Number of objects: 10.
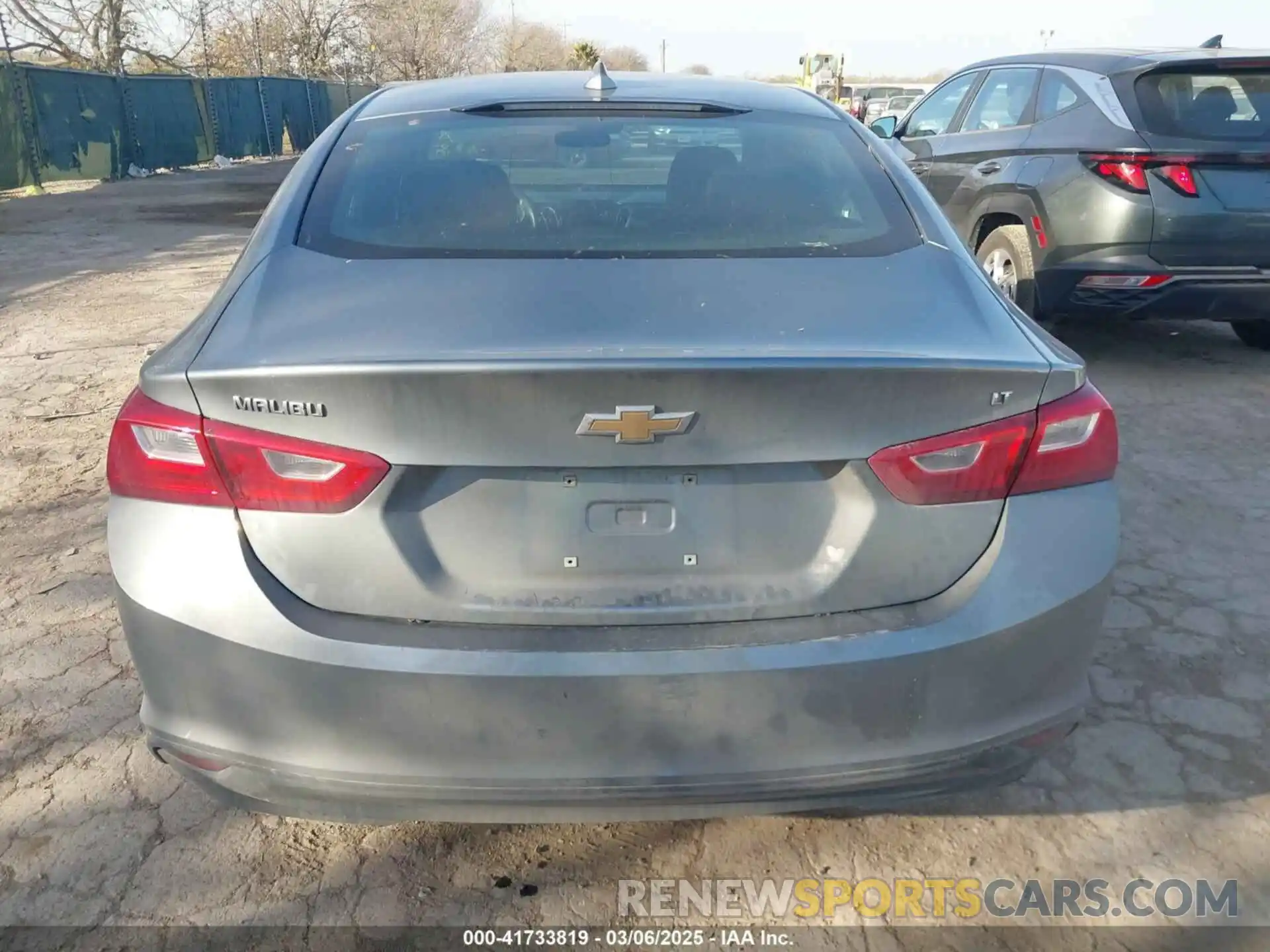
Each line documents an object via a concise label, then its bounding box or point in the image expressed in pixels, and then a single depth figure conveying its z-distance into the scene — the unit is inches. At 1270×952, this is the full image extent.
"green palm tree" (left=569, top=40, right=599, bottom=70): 2340.4
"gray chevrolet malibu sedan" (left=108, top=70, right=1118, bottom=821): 65.2
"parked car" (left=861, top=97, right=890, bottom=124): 1019.3
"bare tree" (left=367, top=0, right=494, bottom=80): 1759.4
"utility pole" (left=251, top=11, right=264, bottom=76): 1334.9
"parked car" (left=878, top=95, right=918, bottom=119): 978.5
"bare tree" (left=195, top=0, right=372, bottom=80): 1344.7
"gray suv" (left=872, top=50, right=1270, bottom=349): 205.5
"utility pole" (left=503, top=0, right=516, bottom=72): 2522.1
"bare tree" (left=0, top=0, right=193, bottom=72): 1111.0
